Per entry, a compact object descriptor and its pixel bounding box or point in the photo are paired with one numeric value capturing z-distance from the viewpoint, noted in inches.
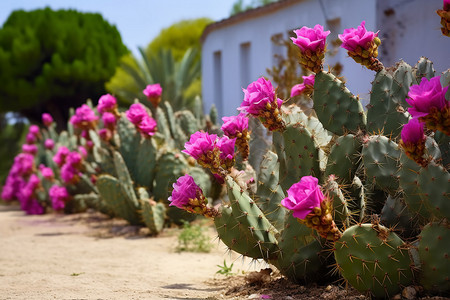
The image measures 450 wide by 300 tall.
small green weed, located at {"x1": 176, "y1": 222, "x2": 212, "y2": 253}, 207.2
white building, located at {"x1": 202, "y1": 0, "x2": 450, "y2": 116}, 351.6
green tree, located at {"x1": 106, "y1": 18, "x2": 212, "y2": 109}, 642.2
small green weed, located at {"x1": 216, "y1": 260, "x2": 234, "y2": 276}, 157.9
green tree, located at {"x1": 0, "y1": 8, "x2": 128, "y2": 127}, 873.5
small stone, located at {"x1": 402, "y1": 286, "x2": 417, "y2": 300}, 106.5
